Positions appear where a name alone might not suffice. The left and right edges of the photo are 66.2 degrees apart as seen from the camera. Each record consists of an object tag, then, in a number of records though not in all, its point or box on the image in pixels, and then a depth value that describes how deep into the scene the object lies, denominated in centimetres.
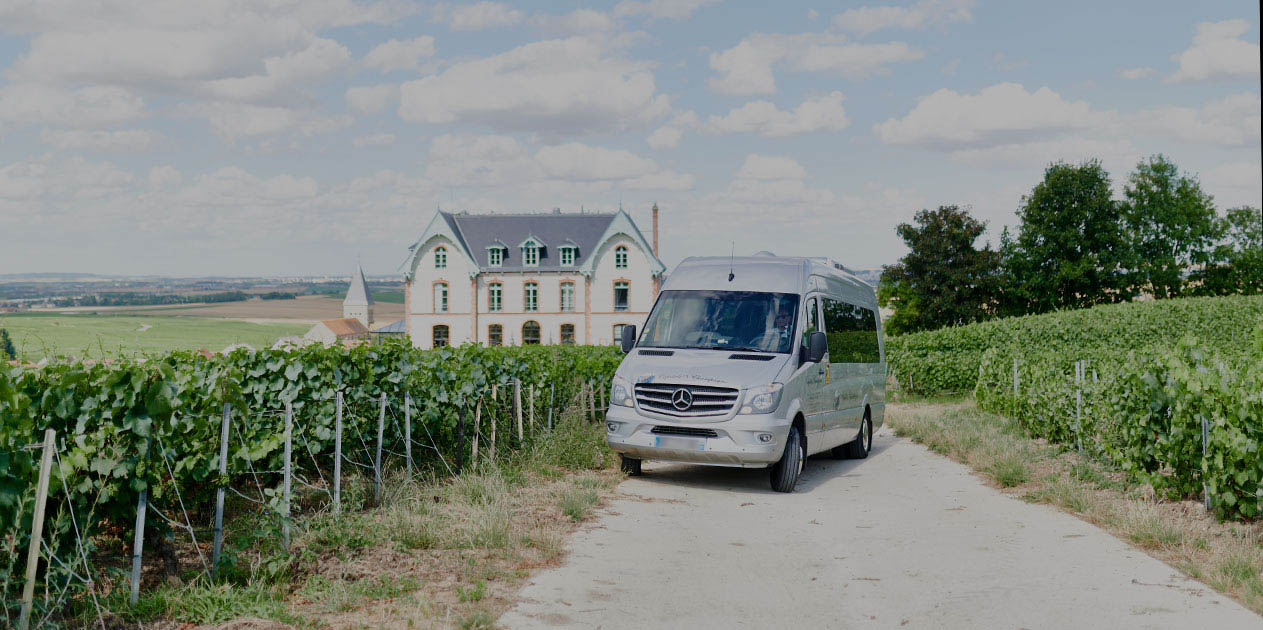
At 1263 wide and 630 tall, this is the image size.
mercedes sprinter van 1143
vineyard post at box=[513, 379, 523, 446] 1401
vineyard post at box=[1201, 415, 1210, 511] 942
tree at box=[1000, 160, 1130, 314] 6238
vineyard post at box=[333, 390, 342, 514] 877
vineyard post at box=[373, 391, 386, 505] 977
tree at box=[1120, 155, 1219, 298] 6438
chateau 7175
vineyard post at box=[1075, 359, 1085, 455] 1375
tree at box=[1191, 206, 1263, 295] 6600
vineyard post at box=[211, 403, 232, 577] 688
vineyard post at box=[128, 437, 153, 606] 616
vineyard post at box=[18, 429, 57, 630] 540
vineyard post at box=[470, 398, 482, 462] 1232
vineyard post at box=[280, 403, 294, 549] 729
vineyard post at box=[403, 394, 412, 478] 1055
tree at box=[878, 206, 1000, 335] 6147
